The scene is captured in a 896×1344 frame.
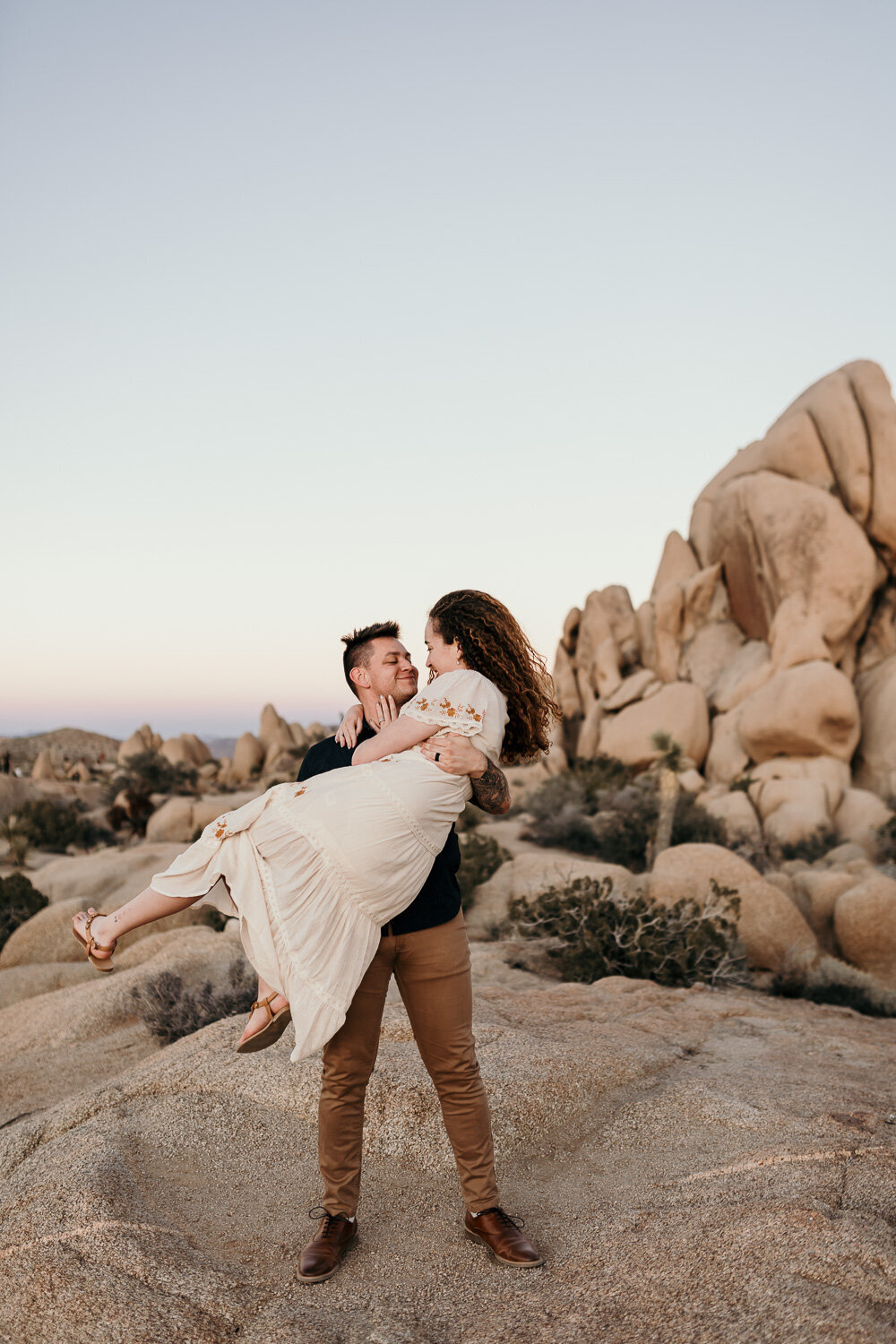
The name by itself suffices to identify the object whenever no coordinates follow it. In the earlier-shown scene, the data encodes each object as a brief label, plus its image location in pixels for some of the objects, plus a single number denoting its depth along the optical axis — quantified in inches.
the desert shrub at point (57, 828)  840.3
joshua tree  614.9
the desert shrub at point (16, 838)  728.3
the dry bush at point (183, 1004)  252.7
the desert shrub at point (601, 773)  933.2
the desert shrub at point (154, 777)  1205.7
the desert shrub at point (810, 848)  705.9
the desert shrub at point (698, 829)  673.0
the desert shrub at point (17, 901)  483.9
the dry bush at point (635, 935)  331.6
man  120.0
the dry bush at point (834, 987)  334.0
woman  112.6
